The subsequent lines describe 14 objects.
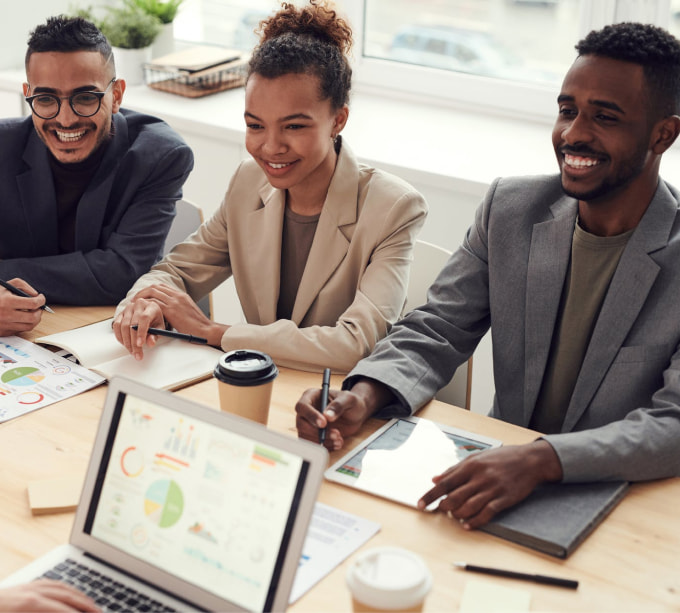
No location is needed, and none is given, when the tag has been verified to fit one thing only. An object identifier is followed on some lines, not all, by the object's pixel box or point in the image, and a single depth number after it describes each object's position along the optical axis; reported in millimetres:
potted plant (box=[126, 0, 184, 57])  3559
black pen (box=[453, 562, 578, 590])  1094
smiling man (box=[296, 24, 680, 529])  1409
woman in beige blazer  1742
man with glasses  2029
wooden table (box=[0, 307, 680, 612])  1077
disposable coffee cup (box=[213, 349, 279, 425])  1356
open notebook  1625
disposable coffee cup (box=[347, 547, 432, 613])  967
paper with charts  1521
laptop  935
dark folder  1171
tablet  1297
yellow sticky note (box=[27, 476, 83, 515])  1217
